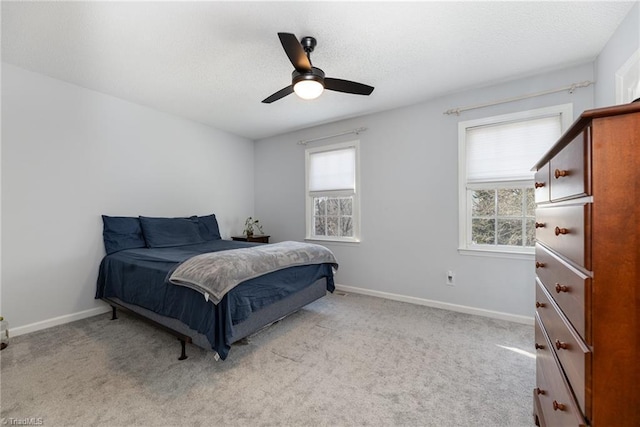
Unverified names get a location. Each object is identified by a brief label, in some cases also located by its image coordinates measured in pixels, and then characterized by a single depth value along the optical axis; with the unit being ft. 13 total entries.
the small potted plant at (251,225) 15.81
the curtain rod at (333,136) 12.34
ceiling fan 5.75
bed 6.32
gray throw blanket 6.15
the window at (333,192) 12.75
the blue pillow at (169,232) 10.57
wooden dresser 2.32
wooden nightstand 14.14
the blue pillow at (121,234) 9.95
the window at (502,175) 8.76
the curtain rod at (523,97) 8.06
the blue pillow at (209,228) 12.75
